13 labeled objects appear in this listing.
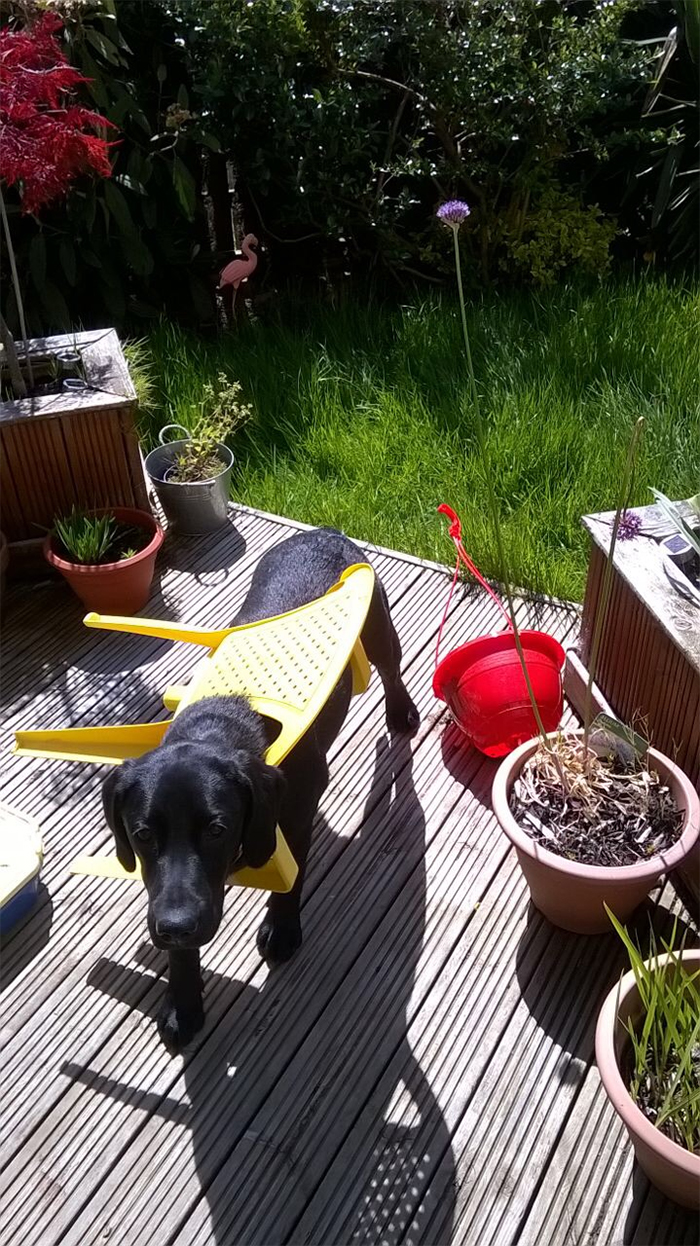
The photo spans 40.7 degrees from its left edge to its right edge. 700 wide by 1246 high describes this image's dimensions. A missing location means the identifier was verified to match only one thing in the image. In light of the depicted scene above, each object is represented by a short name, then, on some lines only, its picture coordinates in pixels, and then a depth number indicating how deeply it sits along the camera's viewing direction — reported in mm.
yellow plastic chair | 1854
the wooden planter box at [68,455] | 3061
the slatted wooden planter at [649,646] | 2061
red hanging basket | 2438
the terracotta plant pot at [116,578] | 3014
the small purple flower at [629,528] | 2273
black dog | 1571
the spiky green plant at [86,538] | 3031
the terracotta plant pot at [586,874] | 1869
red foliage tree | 2779
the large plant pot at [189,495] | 3441
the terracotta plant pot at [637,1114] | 1483
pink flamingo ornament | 4379
